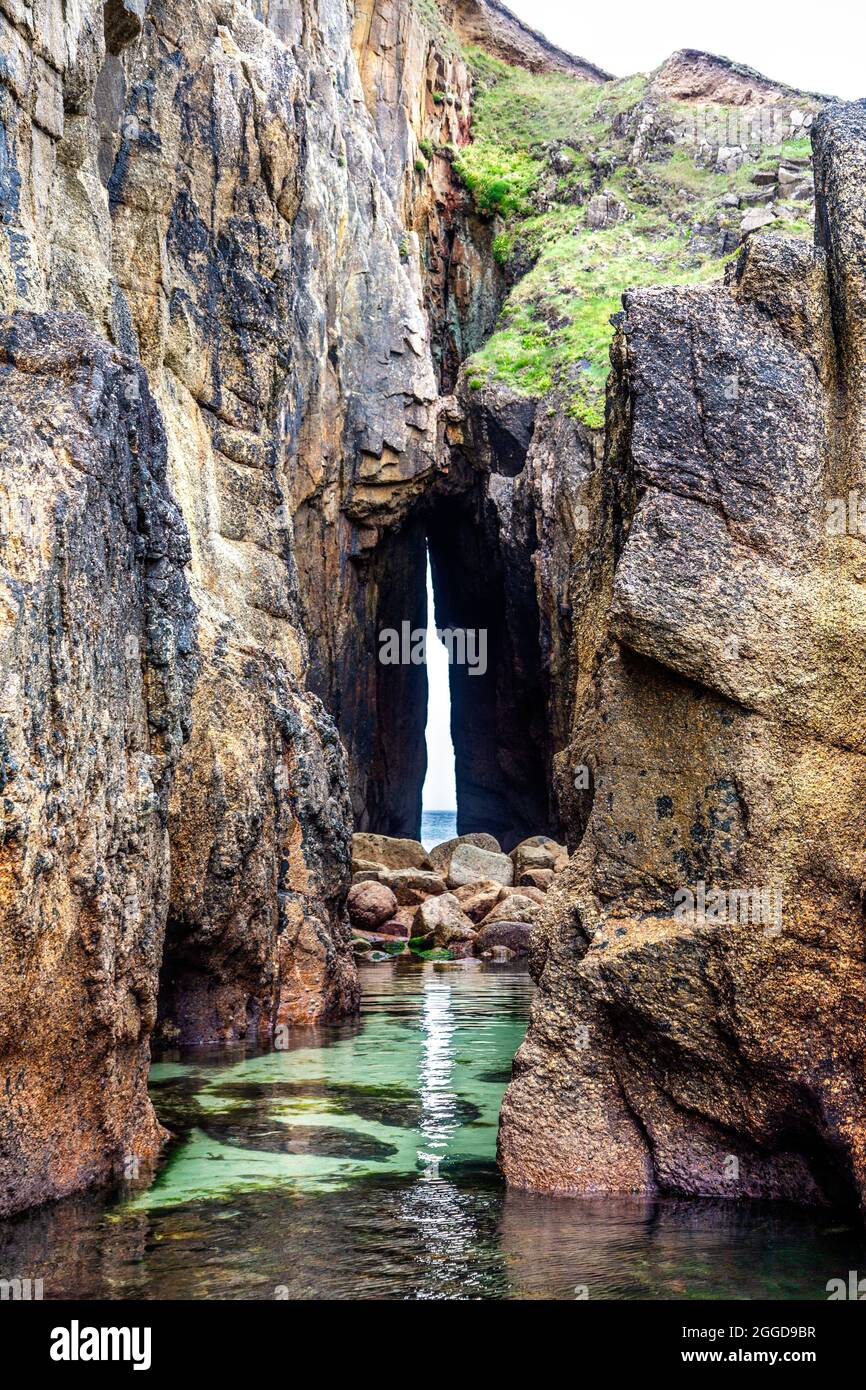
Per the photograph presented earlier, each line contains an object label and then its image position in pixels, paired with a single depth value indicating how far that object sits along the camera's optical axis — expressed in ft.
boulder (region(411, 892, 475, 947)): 66.49
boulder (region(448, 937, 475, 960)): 64.54
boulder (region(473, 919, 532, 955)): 65.62
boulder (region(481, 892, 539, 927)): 68.18
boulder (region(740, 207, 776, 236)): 102.03
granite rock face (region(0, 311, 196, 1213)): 18.22
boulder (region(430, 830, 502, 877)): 88.82
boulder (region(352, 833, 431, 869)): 85.56
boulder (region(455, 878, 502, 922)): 72.64
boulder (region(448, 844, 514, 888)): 81.76
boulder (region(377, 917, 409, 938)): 68.80
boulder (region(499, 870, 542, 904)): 72.79
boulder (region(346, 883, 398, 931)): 69.41
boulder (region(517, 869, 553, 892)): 78.89
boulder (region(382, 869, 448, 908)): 75.51
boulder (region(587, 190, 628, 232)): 117.08
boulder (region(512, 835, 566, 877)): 83.97
